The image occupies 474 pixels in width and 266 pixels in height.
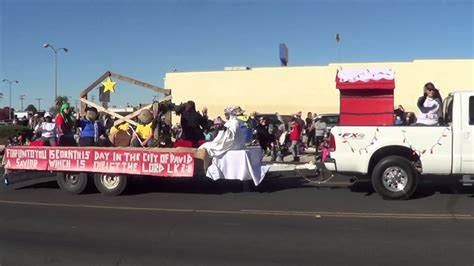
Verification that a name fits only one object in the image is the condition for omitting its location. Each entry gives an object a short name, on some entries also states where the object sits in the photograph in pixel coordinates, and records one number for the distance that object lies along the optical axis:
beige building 47.94
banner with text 10.95
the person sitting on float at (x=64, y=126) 12.60
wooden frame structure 14.63
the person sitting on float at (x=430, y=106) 10.85
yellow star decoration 15.31
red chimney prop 12.05
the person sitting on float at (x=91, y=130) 12.28
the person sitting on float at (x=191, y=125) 12.16
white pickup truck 10.15
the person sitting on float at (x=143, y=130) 12.41
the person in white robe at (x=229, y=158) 11.04
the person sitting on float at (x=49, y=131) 13.75
